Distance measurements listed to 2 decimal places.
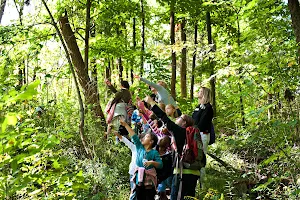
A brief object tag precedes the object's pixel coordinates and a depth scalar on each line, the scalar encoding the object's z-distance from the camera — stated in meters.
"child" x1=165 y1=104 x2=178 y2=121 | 6.58
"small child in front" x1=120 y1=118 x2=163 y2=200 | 5.75
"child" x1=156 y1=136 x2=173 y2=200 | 6.05
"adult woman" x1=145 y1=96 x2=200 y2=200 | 5.29
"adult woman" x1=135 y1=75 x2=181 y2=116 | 7.39
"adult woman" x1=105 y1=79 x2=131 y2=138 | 8.34
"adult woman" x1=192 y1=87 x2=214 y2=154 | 6.49
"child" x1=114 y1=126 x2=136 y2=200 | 5.93
